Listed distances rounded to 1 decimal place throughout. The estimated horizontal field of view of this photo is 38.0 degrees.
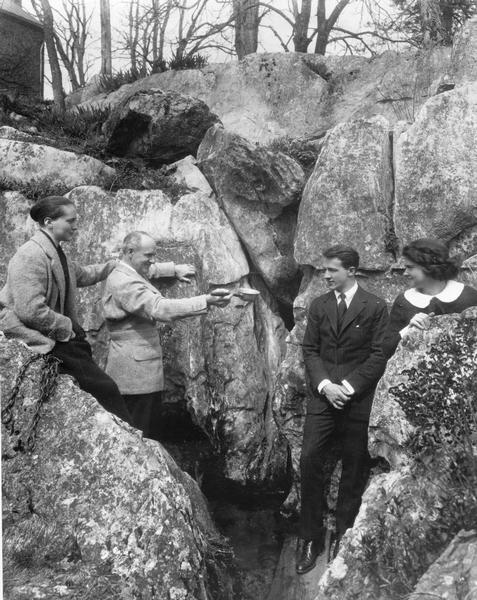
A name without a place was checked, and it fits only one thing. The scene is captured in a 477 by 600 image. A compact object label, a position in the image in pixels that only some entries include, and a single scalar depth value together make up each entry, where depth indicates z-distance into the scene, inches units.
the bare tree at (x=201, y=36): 483.7
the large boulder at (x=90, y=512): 140.6
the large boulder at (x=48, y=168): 325.7
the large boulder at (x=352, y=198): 279.1
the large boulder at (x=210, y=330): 285.0
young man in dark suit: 212.7
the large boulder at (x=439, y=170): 268.4
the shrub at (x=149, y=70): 472.7
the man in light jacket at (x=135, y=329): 222.1
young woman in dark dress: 193.9
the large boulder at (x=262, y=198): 313.9
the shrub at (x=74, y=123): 378.8
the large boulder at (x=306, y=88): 400.5
